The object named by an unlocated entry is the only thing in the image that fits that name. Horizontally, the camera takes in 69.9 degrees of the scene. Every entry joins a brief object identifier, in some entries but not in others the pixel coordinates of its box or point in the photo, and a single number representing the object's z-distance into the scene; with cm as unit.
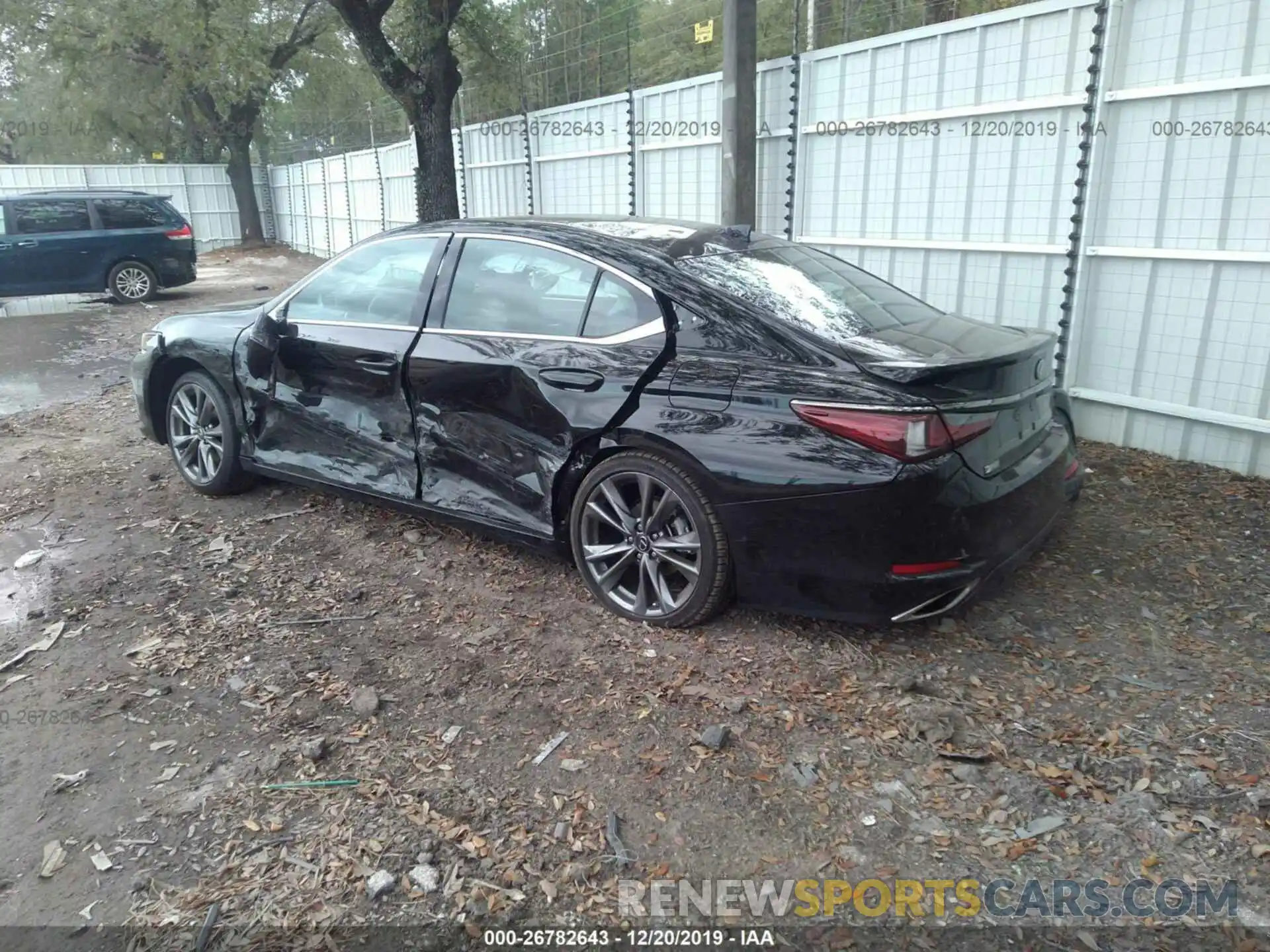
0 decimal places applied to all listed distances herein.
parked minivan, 1385
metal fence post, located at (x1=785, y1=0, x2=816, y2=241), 743
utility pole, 726
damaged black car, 315
